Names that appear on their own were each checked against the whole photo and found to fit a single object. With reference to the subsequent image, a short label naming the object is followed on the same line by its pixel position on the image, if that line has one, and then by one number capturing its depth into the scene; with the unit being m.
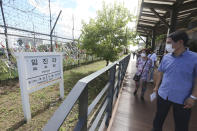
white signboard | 1.93
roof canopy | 3.76
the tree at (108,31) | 4.98
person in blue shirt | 1.22
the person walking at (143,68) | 2.85
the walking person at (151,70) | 3.48
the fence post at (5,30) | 3.37
